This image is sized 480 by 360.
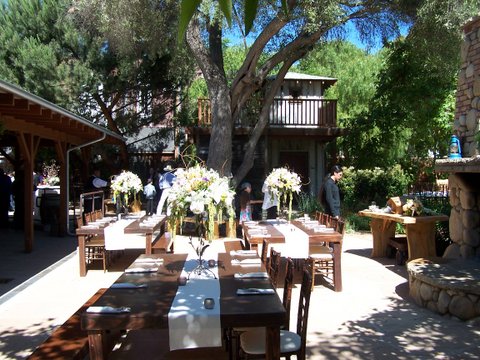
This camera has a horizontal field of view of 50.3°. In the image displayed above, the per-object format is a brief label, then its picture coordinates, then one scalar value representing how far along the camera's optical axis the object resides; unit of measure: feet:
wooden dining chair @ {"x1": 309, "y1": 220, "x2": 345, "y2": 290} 23.73
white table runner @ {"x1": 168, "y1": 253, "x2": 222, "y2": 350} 10.89
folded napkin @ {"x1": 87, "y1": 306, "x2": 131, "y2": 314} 11.17
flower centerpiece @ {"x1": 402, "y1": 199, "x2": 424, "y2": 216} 27.53
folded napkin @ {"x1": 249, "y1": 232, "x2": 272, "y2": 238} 23.58
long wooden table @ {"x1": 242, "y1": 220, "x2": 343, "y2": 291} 23.08
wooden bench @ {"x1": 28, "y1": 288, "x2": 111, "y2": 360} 11.73
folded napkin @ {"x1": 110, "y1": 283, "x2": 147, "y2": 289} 13.57
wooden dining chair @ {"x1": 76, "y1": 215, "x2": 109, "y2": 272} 27.05
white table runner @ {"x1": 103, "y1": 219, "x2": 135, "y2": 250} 25.68
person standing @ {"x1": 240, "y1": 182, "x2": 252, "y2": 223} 36.29
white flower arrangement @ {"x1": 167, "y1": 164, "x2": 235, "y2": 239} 15.12
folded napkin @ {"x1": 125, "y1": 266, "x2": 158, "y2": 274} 15.74
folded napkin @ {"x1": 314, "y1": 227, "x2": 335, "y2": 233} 24.63
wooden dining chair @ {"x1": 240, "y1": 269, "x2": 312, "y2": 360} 12.14
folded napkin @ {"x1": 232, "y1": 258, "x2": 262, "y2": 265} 16.72
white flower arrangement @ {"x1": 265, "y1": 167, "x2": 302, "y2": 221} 25.95
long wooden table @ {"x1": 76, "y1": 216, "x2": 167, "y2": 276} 25.32
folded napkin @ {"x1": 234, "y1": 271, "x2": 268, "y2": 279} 14.53
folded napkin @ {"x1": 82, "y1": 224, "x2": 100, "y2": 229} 26.45
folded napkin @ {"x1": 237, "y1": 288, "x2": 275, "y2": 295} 12.62
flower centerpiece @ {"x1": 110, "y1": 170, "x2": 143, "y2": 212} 30.76
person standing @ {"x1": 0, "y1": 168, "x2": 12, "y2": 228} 45.51
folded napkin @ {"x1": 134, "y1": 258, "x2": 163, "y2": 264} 17.36
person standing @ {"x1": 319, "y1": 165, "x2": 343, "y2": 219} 30.60
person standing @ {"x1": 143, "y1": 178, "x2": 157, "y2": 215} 48.31
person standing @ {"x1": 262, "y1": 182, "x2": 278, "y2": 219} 26.91
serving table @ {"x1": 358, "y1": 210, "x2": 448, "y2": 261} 26.58
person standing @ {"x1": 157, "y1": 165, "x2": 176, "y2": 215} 45.65
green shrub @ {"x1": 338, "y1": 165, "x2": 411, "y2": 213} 61.05
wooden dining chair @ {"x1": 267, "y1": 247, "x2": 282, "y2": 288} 15.86
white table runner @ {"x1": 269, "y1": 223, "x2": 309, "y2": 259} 23.32
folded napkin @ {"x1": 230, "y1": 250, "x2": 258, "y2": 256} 18.56
